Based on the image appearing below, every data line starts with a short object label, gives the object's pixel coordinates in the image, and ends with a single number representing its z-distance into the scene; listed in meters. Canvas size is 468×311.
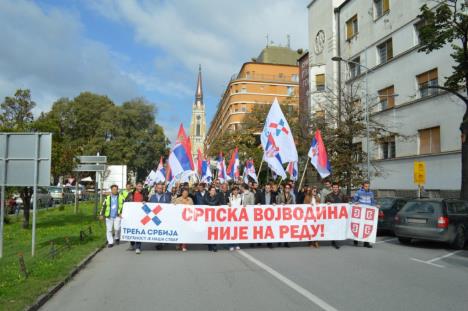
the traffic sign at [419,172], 20.22
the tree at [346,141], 24.91
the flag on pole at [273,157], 15.09
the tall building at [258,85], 86.25
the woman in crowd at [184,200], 12.70
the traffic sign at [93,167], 21.43
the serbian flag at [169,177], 15.79
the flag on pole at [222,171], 30.45
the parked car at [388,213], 16.72
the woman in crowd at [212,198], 12.98
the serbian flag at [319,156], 15.28
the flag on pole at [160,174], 25.88
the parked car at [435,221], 13.04
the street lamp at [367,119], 23.96
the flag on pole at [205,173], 29.26
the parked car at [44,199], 34.27
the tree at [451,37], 16.45
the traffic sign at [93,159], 21.72
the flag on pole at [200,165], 28.36
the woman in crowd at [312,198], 13.38
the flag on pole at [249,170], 27.52
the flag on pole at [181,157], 14.81
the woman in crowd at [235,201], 12.80
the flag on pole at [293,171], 16.62
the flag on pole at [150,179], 35.61
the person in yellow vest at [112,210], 13.49
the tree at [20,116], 18.01
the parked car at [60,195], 41.97
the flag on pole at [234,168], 28.41
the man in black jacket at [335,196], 13.80
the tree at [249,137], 46.71
